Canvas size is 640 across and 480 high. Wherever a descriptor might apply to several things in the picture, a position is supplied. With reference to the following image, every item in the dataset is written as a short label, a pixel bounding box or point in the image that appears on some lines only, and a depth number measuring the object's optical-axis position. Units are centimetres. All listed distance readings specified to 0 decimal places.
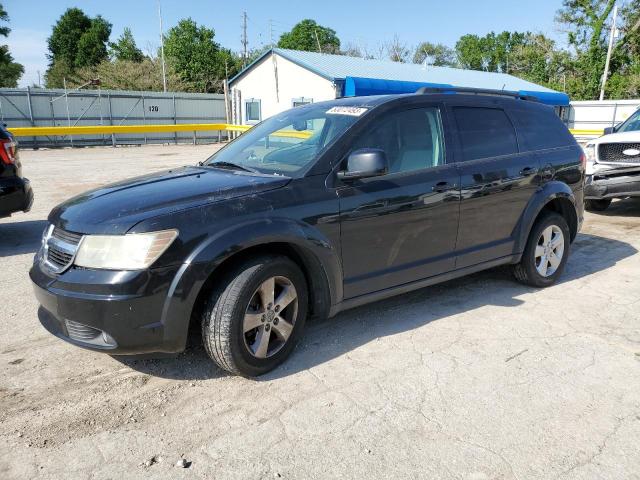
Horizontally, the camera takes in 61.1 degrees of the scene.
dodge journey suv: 301
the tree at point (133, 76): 4259
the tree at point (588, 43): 4338
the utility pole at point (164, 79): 3952
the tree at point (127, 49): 5303
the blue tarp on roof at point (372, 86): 1650
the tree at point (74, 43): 5578
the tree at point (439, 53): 8294
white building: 2806
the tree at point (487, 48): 7629
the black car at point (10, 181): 627
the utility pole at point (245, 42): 5921
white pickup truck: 830
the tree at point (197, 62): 4734
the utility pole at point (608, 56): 3994
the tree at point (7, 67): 4809
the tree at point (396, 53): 6272
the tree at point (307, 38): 7025
